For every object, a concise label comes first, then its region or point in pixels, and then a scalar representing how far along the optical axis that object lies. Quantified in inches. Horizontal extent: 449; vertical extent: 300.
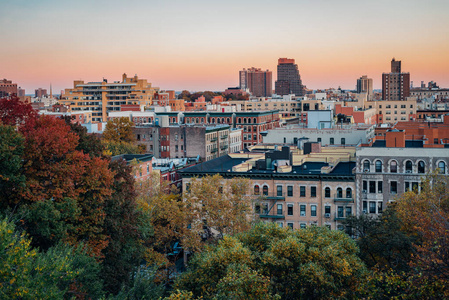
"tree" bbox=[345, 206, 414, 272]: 1859.0
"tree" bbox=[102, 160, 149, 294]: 1814.7
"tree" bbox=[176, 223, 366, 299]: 1435.8
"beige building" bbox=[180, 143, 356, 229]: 2618.1
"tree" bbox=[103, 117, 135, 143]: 4478.3
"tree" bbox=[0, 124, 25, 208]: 1646.2
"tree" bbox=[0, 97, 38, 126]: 2065.7
